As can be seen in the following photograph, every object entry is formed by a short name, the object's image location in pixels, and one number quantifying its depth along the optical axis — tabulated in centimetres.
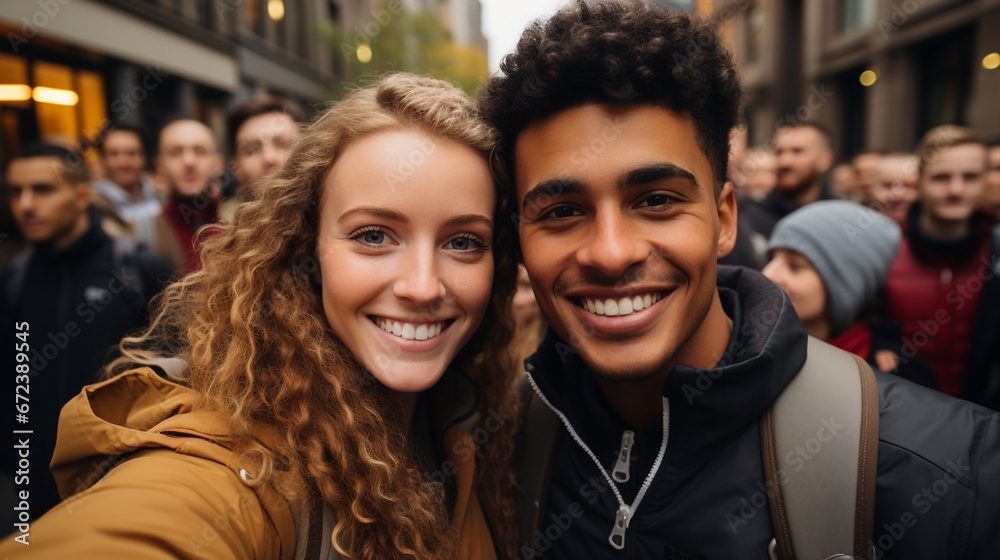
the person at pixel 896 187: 579
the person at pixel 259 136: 442
